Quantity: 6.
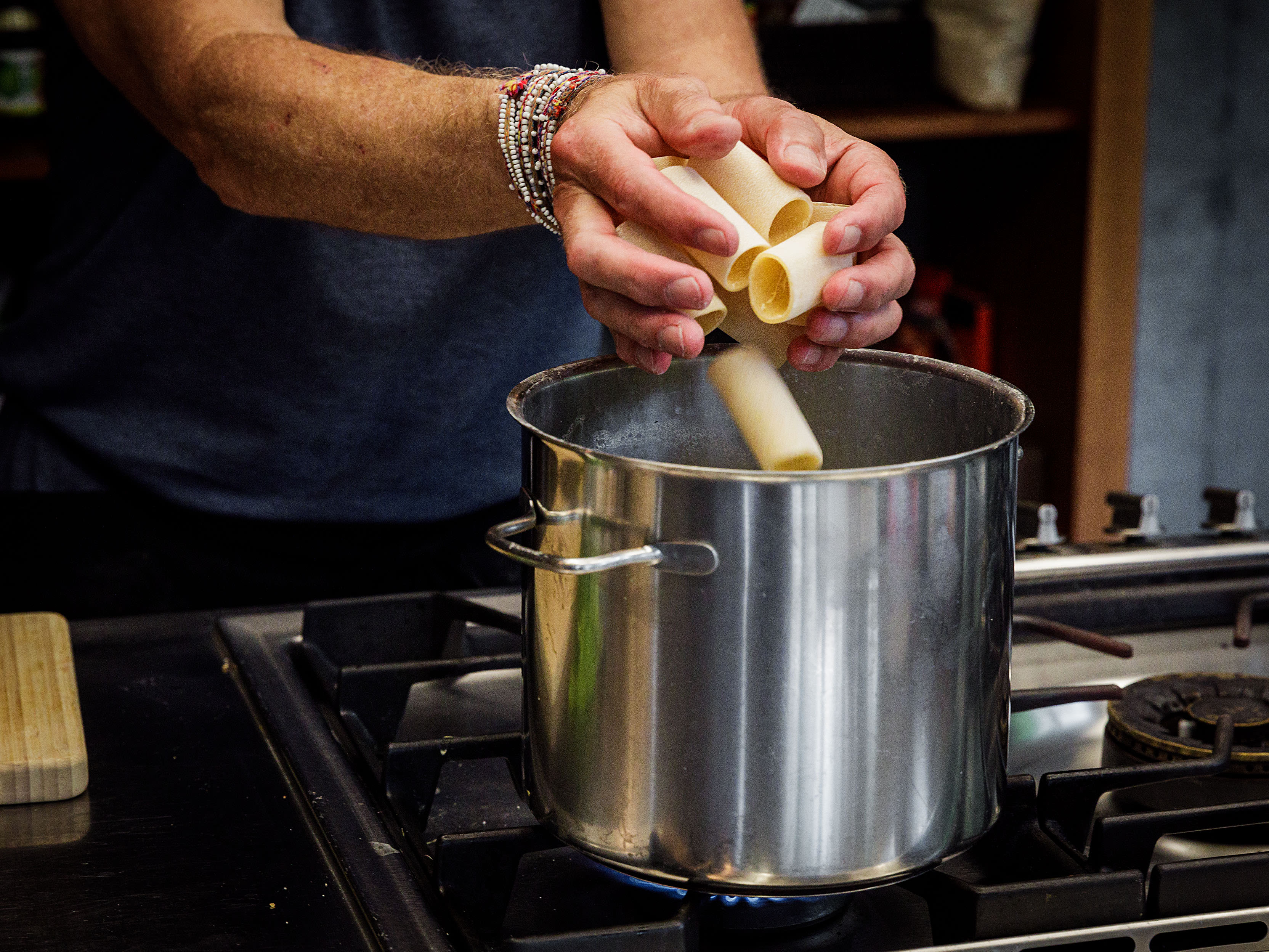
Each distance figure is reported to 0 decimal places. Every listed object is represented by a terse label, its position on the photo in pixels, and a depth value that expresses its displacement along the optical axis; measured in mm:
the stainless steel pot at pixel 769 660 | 1456
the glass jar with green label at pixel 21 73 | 3489
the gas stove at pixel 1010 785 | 1524
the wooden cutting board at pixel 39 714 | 1673
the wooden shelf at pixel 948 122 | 3757
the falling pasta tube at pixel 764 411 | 1583
